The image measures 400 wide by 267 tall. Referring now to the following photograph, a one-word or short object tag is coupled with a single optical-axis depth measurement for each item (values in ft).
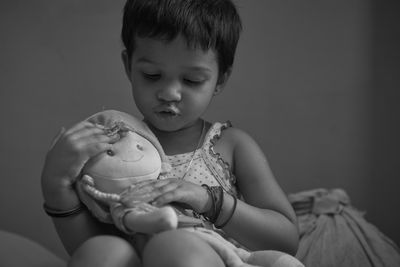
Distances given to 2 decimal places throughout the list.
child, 2.68
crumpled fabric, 4.31
